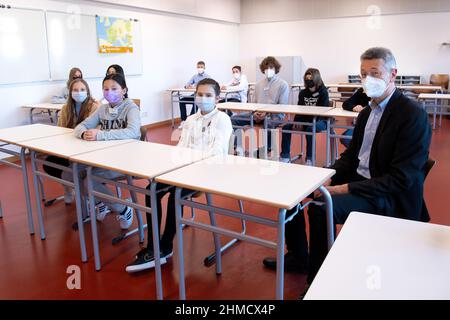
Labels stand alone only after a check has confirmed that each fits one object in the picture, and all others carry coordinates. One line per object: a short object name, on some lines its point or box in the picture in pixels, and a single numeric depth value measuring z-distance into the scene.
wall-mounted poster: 6.36
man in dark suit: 1.91
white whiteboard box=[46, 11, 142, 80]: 5.60
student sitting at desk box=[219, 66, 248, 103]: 7.14
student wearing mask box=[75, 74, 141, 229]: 2.84
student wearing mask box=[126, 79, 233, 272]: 2.47
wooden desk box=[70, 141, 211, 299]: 2.10
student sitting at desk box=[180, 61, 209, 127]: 7.72
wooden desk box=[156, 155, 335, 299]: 1.67
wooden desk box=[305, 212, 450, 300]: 1.00
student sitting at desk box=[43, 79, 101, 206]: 3.24
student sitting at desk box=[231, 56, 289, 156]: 5.13
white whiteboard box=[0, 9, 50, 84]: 4.97
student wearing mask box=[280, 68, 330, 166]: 4.59
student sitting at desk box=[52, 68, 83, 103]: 5.47
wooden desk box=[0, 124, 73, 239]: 2.90
